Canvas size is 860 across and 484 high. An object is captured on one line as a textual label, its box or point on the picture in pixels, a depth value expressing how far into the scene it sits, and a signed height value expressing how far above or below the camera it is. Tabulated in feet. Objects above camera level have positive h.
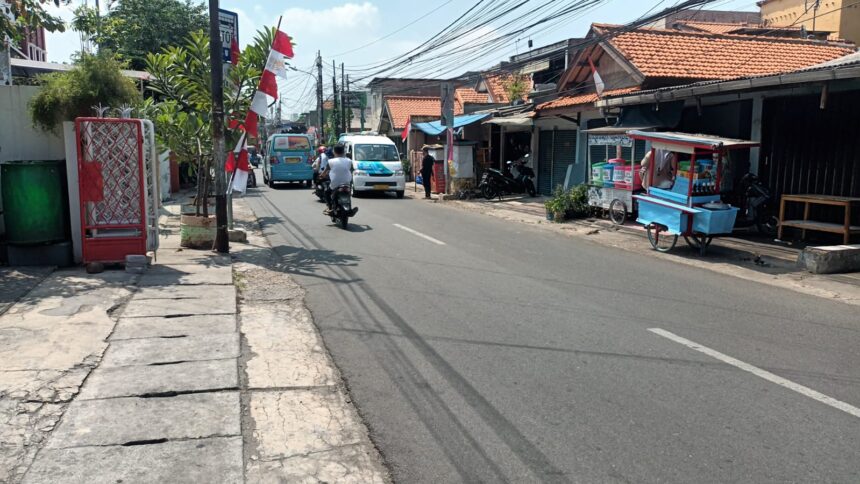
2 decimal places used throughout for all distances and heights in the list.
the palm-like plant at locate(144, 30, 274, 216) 34.99 +3.57
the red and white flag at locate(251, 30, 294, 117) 32.94 +4.38
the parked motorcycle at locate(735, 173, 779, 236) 39.99 -2.65
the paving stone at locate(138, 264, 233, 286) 26.89 -4.92
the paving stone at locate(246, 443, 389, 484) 11.83 -5.62
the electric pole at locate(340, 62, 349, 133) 140.26 +13.95
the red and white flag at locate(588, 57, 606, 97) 60.70 +7.17
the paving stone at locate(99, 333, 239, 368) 17.48 -5.25
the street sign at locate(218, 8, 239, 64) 47.89 +9.90
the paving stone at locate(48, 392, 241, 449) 13.01 -5.41
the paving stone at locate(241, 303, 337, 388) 16.70 -5.42
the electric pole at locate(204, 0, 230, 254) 32.42 +1.59
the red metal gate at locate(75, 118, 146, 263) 27.78 -1.30
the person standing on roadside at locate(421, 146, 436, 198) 77.10 -0.96
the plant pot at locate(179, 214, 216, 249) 35.55 -3.89
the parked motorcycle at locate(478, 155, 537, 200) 71.46 -2.21
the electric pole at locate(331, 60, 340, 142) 146.10 +10.74
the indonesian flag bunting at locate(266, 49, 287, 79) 32.89 +4.76
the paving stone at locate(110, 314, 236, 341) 19.79 -5.17
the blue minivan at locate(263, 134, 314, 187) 90.79 +0.07
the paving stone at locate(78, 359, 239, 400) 15.35 -5.32
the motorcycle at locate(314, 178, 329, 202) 64.72 -2.96
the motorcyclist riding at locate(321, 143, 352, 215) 46.19 -0.78
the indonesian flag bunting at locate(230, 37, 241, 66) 42.31 +6.99
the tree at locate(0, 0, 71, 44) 29.71 +6.29
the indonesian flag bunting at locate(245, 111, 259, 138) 33.78 +1.78
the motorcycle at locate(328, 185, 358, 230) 45.68 -3.02
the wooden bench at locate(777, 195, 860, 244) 33.88 -3.02
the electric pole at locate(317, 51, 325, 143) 144.99 +13.77
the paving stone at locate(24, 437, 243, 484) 11.46 -5.46
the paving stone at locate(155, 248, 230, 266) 31.55 -4.83
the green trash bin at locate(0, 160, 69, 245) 27.61 -1.82
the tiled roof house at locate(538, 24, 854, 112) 53.83 +9.27
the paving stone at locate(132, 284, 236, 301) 24.34 -5.02
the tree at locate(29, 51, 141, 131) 29.63 +3.06
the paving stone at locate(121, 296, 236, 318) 22.01 -5.09
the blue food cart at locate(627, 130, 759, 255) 34.73 -1.48
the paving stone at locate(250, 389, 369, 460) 13.05 -5.55
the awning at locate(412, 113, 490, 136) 77.66 +4.73
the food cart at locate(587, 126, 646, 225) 47.29 -0.95
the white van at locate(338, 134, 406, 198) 73.97 -0.53
